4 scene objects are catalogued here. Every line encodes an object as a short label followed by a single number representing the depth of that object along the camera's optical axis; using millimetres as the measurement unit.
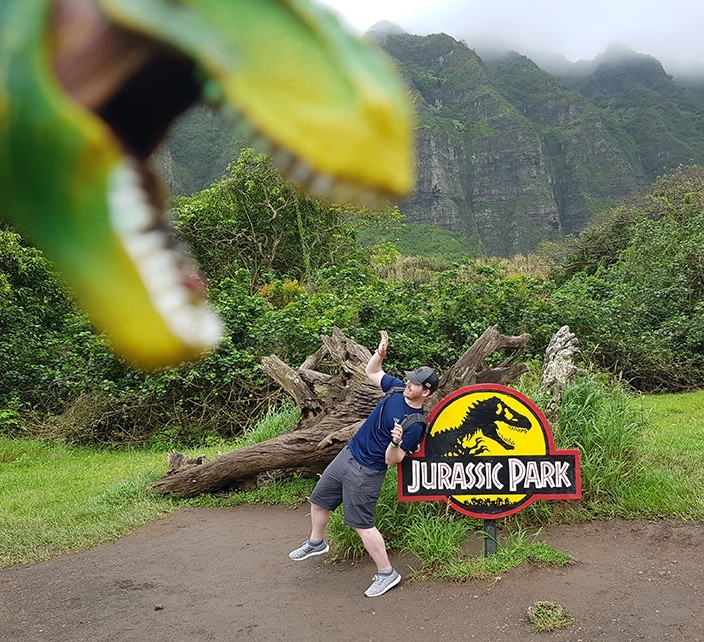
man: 3637
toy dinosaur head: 483
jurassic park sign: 4051
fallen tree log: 5234
